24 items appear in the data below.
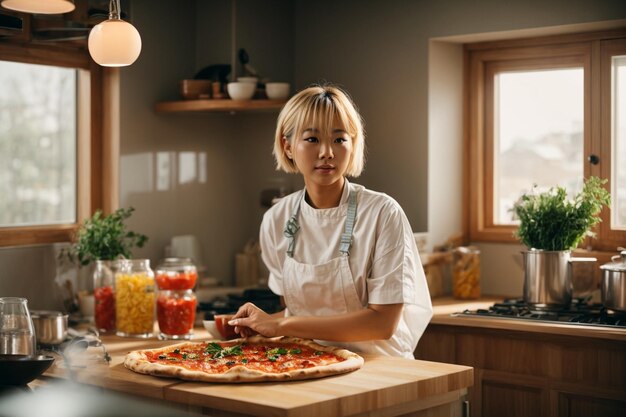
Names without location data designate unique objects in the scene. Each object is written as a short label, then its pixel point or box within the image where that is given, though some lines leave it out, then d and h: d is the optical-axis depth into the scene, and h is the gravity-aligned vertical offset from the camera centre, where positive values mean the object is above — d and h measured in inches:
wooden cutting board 95.6 -20.2
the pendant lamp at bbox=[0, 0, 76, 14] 111.5 +23.3
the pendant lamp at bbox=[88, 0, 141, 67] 116.1 +19.6
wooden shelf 172.4 +17.6
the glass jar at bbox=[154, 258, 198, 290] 142.1 -11.2
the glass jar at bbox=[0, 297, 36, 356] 111.0 -14.9
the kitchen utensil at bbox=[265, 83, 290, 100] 173.8 +20.4
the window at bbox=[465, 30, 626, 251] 169.6 +14.9
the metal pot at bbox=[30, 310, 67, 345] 133.7 -18.1
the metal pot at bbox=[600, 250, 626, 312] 146.6 -12.9
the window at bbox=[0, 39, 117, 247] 160.1 +10.4
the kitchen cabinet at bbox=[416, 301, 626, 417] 139.5 -24.8
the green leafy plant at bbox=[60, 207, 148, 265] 155.7 -6.2
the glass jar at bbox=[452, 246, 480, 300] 174.9 -13.5
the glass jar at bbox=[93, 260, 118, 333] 148.6 -15.4
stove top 145.6 -18.0
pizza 103.4 -18.6
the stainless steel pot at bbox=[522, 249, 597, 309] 157.8 -12.5
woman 119.6 -6.6
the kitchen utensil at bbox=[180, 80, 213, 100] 175.0 +20.8
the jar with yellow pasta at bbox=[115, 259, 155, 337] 145.4 -15.1
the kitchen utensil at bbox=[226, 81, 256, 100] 171.8 +20.3
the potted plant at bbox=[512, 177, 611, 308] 157.8 -5.6
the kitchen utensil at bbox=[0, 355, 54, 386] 100.3 -17.9
